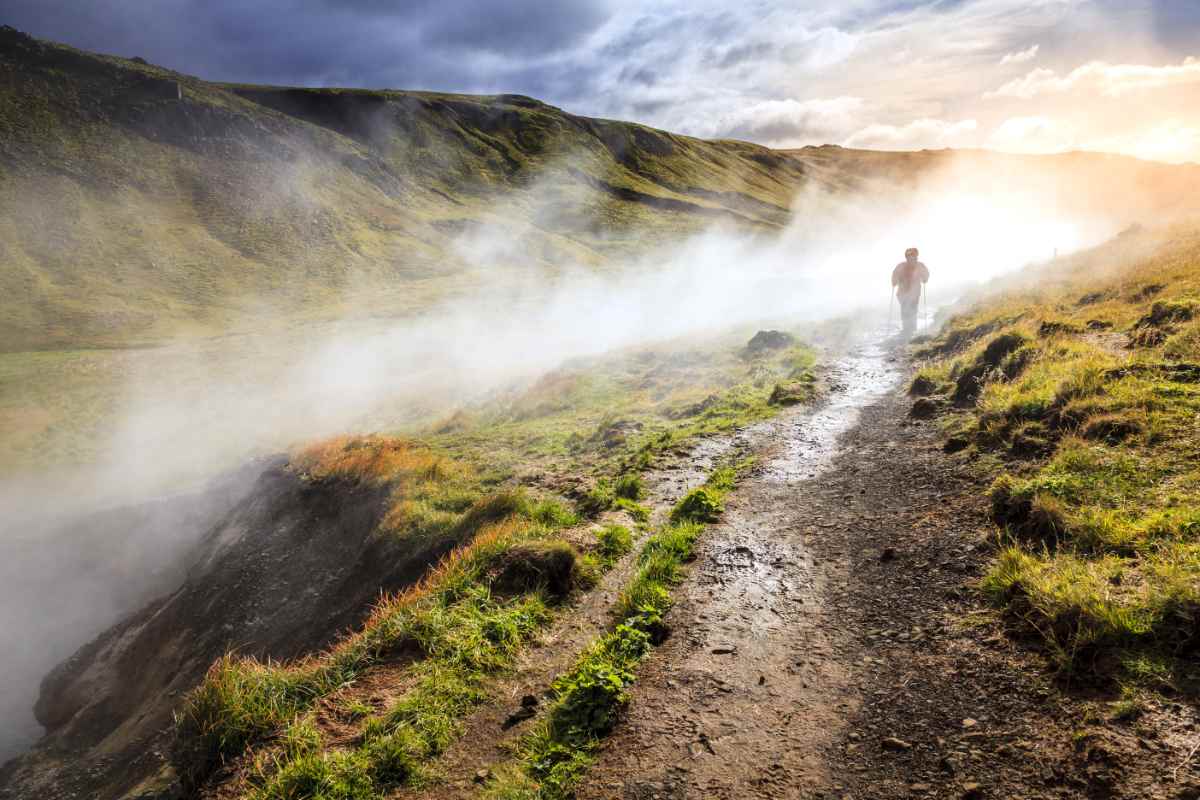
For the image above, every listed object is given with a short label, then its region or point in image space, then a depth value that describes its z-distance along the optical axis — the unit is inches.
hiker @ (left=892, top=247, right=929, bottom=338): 976.6
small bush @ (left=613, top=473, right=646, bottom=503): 445.1
